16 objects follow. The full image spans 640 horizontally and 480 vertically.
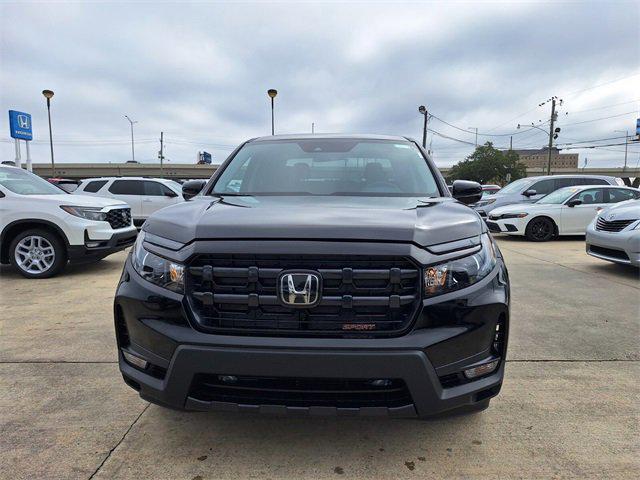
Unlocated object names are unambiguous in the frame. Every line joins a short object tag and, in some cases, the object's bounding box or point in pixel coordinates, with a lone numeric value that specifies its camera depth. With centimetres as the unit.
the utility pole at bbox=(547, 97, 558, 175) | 4526
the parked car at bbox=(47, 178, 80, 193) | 1240
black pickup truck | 188
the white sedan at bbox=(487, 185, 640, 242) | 1127
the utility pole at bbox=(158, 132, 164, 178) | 7309
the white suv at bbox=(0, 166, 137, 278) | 636
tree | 5778
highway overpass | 8038
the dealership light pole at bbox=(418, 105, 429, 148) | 3516
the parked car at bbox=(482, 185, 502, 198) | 2106
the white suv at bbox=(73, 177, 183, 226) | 1290
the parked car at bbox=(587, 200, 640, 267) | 631
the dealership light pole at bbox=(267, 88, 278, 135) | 2030
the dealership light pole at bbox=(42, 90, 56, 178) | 2572
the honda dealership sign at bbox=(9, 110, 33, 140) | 2045
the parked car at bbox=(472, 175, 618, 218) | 1319
